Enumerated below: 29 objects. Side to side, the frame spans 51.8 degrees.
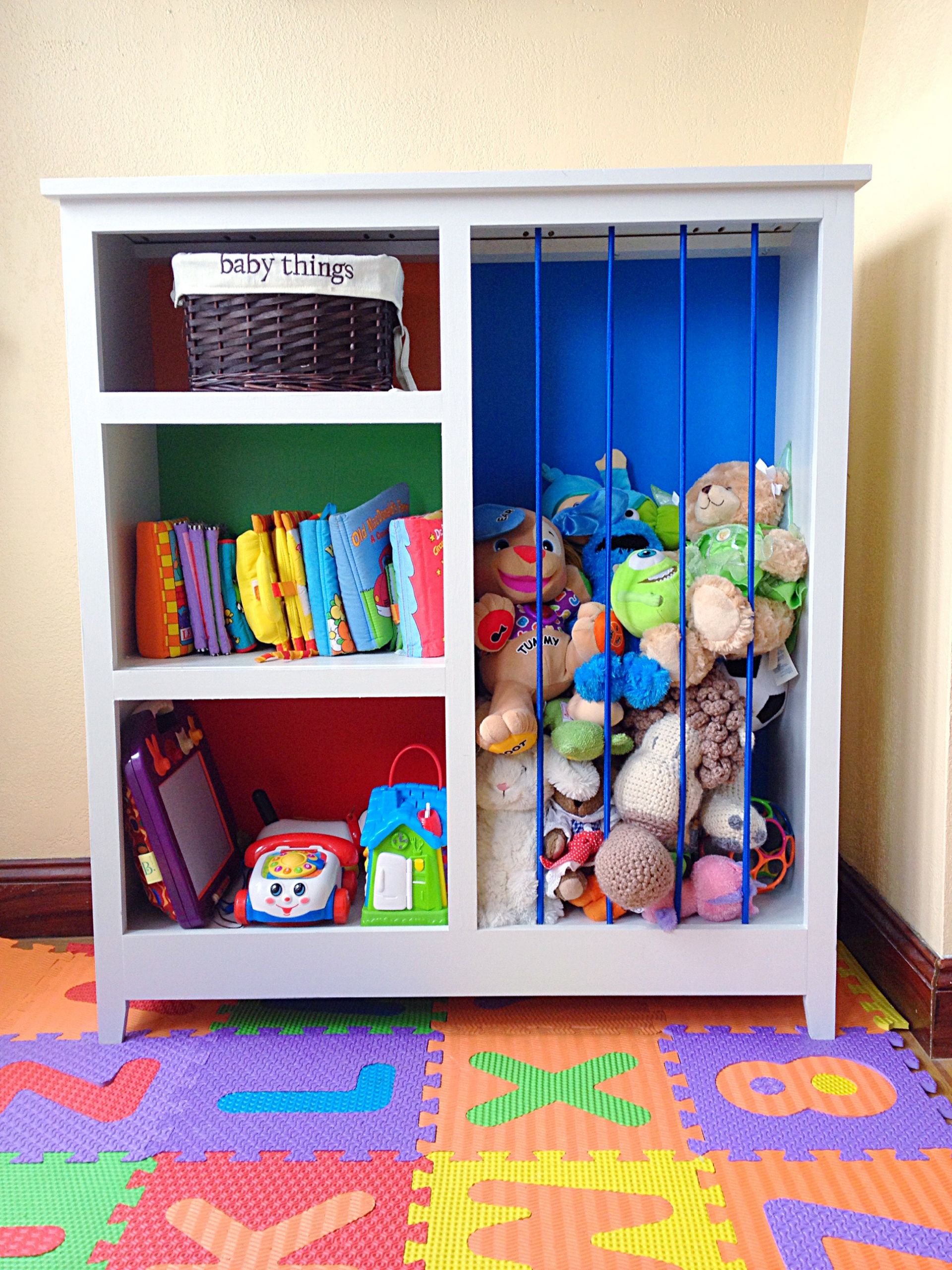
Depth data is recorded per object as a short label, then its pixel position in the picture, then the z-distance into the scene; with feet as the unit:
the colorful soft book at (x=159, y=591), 5.04
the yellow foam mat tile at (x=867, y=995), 4.97
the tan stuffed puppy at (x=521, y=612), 5.09
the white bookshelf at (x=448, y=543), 4.56
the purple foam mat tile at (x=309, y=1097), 4.15
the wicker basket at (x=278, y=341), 4.67
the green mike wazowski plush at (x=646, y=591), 4.87
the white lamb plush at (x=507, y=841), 5.05
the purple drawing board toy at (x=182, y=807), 4.97
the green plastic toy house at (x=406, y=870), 5.01
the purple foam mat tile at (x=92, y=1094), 4.21
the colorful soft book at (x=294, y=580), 5.12
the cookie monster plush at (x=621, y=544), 5.27
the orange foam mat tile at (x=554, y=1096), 4.12
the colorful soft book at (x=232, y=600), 5.26
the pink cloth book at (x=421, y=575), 4.96
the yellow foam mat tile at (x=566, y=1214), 3.53
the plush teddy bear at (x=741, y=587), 4.79
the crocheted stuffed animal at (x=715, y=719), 4.96
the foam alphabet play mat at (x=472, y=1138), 3.60
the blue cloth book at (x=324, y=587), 5.10
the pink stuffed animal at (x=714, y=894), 4.89
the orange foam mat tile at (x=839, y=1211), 3.52
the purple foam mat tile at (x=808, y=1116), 4.08
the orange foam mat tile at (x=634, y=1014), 5.03
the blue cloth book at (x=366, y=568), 5.06
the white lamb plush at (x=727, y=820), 5.07
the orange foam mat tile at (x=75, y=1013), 5.13
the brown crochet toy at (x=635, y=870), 4.64
